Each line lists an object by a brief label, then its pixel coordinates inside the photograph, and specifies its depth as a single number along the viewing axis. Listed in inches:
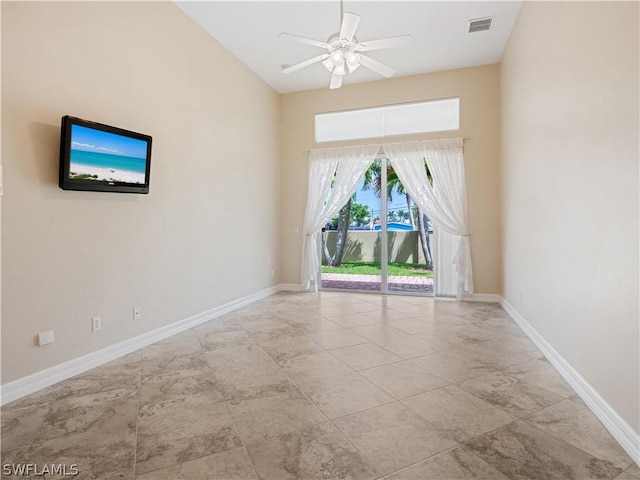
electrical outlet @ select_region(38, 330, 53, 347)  99.1
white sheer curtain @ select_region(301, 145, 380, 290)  232.1
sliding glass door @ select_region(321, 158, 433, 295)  229.5
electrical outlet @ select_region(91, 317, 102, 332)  115.0
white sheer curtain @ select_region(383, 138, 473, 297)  210.4
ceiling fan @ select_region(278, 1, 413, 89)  115.3
